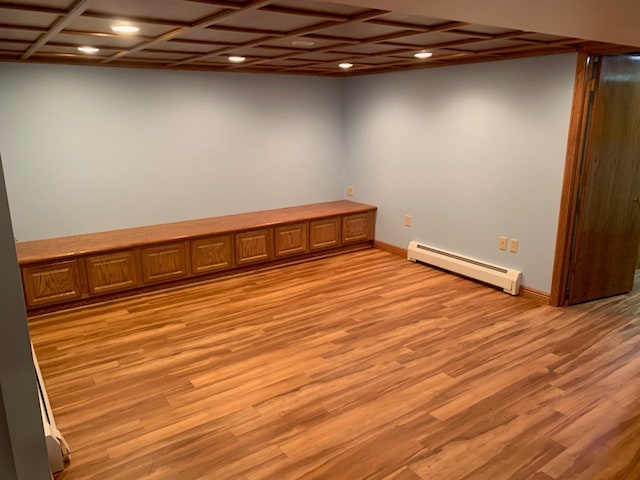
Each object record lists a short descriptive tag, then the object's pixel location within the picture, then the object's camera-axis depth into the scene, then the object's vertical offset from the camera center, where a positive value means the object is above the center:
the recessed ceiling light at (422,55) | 3.89 +0.65
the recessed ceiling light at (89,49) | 3.50 +0.63
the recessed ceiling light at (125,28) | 2.67 +0.60
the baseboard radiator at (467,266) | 4.37 -1.33
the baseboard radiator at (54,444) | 2.17 -1.43
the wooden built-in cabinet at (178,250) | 4.01 -1.12
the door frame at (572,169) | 3.62 -0.29
